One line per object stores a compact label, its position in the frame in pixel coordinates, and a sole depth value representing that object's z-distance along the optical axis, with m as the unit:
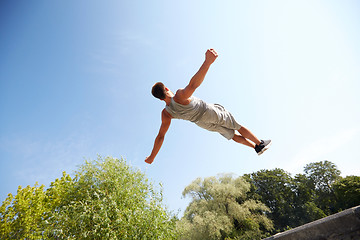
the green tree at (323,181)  33.28
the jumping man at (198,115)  3.27
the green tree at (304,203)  31.63
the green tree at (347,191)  27.61
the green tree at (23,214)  12.73
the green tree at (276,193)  33.66
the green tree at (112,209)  8.88
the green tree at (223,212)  22.91
